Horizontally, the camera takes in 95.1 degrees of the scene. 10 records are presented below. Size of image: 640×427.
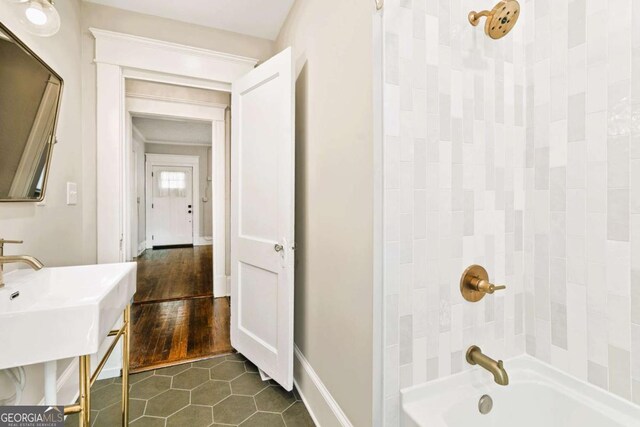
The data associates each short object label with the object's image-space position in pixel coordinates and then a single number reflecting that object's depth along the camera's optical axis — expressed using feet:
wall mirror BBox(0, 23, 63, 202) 3.87
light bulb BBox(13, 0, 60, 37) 3.86
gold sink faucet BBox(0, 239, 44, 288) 3.52
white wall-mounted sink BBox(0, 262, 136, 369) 2.59
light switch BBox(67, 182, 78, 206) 5.90
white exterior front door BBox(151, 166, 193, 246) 22.71
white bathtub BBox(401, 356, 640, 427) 3.33
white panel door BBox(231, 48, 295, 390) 5.69
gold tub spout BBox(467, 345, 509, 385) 3.36
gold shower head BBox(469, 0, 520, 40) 3.48
